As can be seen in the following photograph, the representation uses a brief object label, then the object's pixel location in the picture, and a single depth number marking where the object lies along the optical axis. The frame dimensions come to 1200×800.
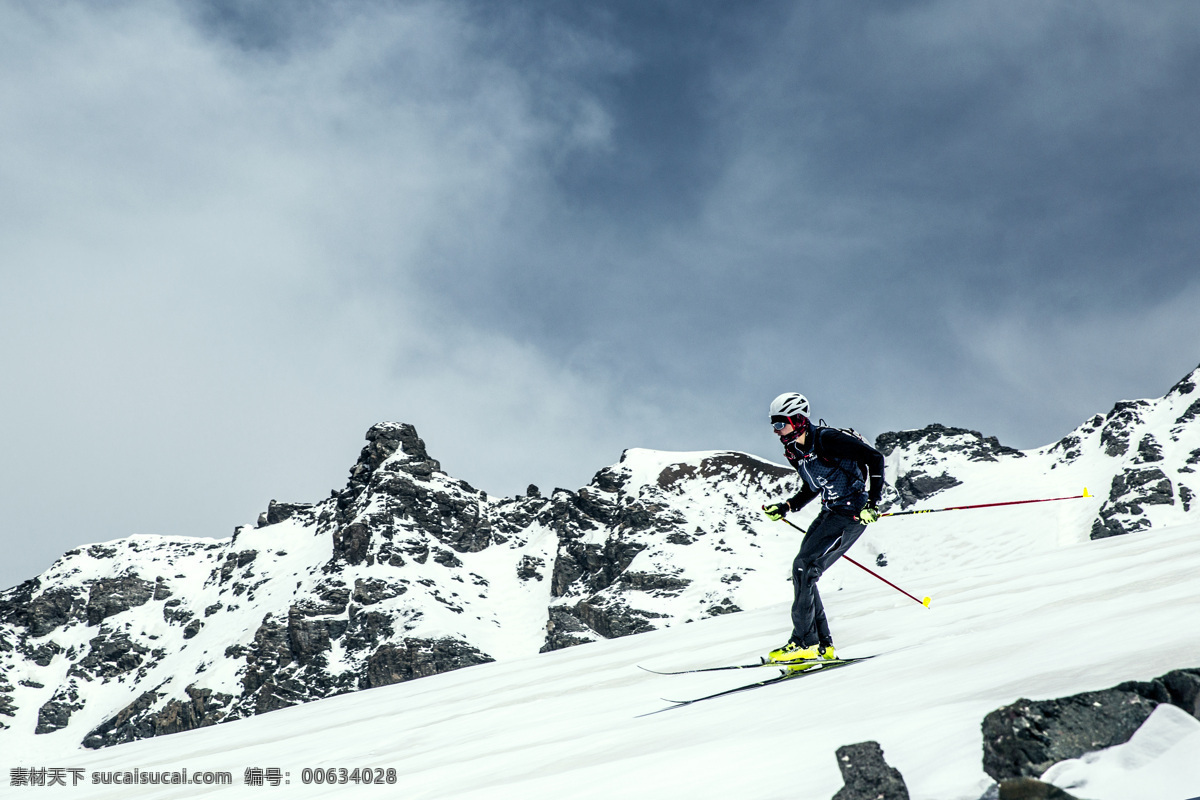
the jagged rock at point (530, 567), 189.88
